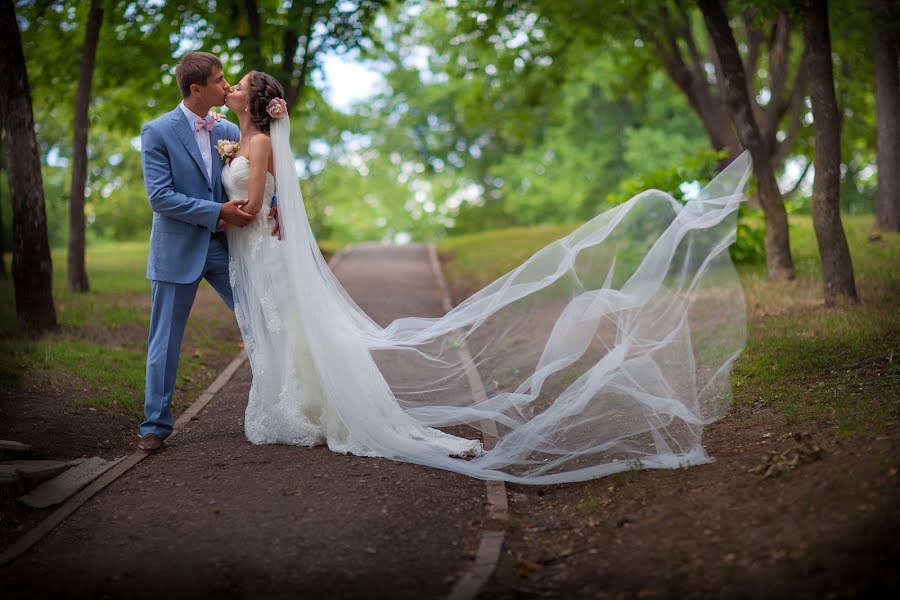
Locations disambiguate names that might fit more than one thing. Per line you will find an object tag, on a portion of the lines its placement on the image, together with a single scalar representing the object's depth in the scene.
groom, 6.55
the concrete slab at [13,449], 6.43
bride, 6.20
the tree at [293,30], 13.89
